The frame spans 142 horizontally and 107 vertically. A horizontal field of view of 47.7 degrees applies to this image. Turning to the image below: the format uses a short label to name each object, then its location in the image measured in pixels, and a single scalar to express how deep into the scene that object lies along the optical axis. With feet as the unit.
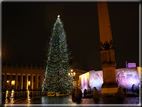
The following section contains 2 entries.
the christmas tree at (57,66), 75.51
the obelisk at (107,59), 49.75
